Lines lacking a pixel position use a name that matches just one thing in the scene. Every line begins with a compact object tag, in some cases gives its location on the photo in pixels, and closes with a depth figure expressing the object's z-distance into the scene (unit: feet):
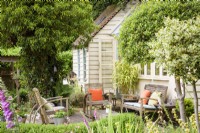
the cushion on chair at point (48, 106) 30.25
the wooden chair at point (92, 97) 34.21
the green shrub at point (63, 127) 20.11
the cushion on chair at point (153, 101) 32.60
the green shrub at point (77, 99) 44.61
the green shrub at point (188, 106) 30.07
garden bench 31.96
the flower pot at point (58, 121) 27.22
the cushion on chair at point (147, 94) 35.40
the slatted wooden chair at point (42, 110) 25.45
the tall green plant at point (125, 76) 41.78
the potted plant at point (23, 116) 27.23
